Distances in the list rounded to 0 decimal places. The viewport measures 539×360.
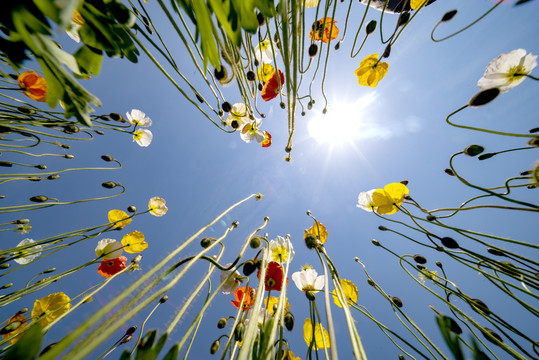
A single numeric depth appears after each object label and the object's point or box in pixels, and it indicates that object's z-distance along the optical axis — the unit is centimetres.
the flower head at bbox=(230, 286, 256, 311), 34
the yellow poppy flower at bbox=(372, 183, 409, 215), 38
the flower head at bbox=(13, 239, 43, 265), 34
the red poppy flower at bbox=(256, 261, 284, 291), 31
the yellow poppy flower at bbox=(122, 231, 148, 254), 45
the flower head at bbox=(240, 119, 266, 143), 51
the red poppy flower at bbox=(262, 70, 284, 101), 44
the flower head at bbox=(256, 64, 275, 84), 46
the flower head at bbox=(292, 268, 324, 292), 35
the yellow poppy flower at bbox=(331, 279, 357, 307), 37
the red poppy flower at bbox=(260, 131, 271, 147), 54
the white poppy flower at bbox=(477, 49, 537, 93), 29
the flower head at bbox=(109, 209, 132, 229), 41
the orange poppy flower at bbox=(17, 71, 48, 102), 35
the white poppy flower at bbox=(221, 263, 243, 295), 33
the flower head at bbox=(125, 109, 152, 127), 54
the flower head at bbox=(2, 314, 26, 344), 35
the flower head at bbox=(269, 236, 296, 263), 34
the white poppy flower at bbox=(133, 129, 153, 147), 56
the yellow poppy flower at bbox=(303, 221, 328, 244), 41
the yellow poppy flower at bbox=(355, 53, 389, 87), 45
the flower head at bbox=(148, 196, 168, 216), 51
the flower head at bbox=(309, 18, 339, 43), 42
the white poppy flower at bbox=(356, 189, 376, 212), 46
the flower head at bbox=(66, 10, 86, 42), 25
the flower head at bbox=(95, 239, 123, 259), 41
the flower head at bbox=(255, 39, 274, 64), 46
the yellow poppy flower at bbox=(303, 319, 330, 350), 31
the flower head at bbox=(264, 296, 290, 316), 31
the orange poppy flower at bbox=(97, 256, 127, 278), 41
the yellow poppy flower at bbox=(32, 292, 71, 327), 38
